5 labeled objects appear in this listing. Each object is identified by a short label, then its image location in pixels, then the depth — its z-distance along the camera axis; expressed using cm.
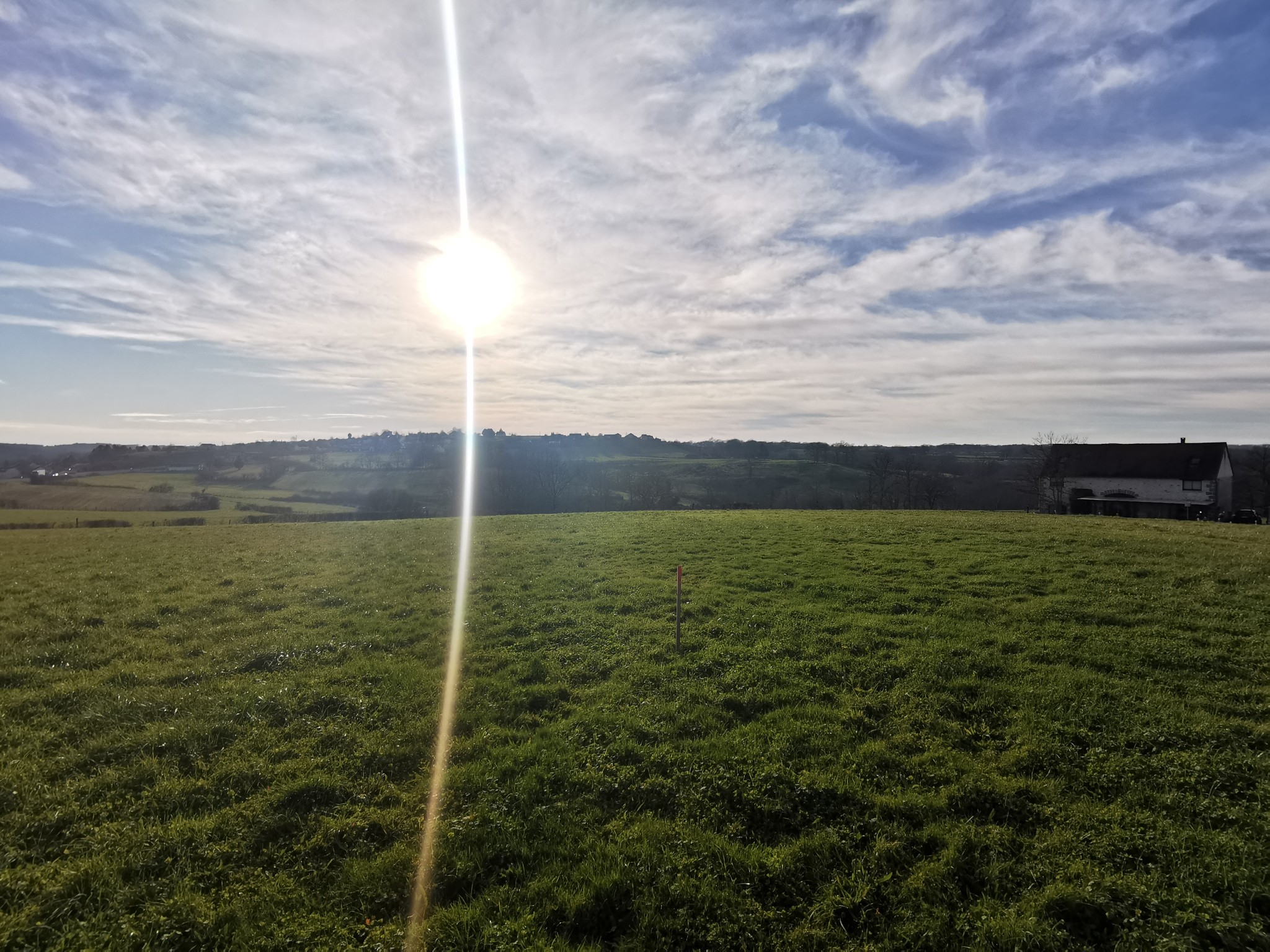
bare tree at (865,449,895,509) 9894
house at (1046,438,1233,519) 5628
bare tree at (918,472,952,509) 8931
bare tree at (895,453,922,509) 9394
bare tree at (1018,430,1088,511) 6450
